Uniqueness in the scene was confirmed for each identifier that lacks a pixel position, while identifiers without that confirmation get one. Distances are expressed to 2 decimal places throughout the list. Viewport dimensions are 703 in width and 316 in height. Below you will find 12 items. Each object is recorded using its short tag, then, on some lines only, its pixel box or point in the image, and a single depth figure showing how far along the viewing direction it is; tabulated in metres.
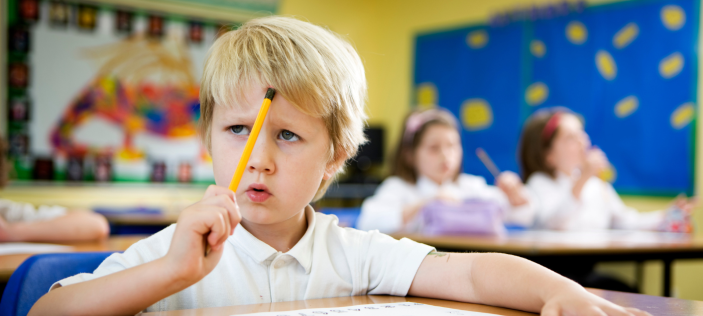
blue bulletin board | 4.13
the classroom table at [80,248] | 1.03
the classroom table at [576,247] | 1.86
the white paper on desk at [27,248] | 1.34
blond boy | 0.76
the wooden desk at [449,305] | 0.67
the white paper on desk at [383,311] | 0.66
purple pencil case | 2.30
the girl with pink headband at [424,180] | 2.73
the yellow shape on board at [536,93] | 4.91
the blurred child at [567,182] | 3.09
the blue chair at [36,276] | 0.85
